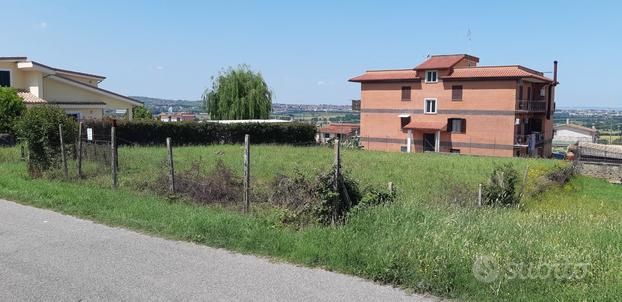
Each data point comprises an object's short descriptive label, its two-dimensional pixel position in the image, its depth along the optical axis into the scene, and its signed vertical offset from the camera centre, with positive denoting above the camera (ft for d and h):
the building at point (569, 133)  398.81 -11.60
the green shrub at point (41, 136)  50.14 -2.44
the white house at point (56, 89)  119.14 +4.83
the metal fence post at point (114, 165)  42.32 -4.20
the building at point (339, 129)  267.18 -8.00
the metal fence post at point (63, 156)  47.11 -4.05
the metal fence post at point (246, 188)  32.48 -4.51
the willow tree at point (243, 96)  199.41 +6.15
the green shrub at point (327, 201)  26.25 -4.30
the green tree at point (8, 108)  93.20 +0.23
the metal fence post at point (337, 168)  26.40 -2.65
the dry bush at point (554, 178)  74.90 -9.55
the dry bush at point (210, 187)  38.29 -5.49
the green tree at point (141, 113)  212.80 -0.68
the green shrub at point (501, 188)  51.25 -7.09
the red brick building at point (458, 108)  180.86 +2.75
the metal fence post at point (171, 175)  37.96 -4.44
